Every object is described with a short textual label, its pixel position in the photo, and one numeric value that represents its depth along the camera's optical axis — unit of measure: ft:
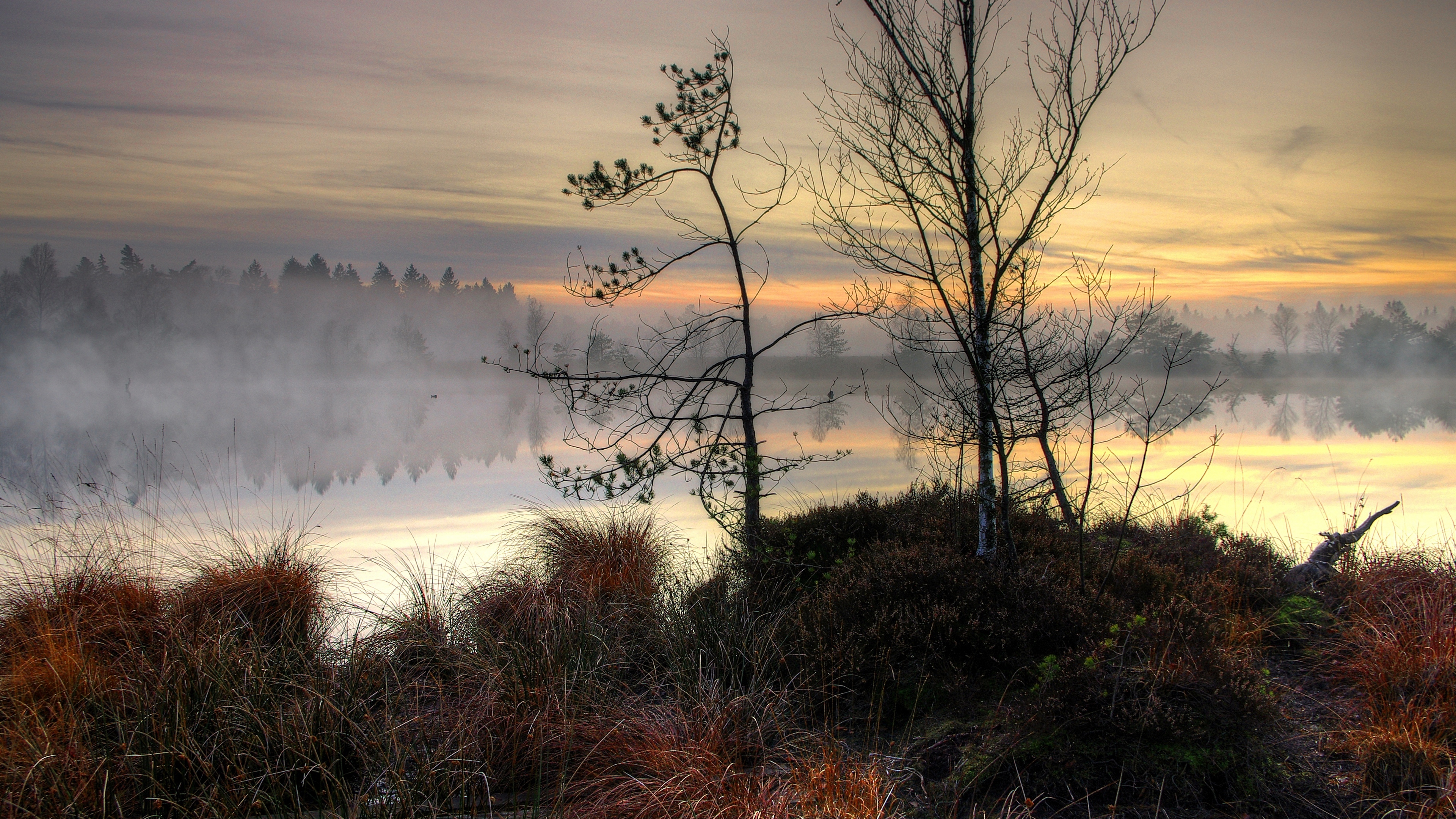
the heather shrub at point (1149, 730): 13.96
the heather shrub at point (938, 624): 18.16
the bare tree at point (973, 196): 21.77
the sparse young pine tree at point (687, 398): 25.73
